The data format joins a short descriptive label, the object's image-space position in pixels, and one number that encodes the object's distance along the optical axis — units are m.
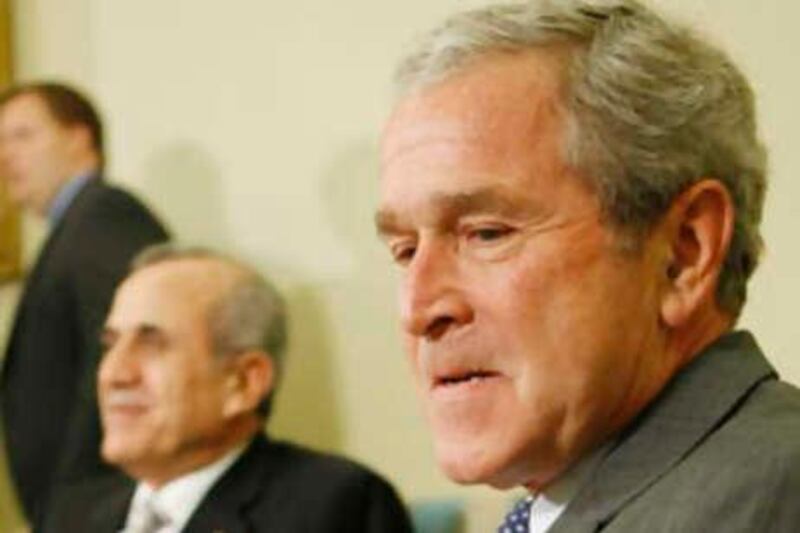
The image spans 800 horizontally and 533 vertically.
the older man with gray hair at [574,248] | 2.18
